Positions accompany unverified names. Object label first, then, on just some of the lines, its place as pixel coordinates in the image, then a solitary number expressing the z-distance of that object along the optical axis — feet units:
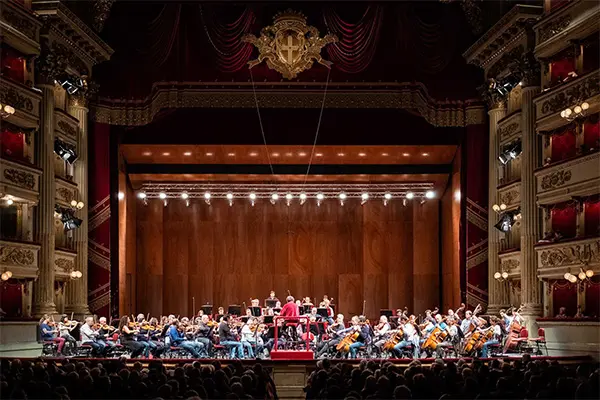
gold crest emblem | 99.76
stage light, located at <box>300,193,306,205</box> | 106.83
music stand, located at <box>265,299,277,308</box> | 91.40
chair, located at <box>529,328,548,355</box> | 79.30
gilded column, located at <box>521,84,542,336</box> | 83.97
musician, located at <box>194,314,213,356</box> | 77.51
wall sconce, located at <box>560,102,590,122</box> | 74.70
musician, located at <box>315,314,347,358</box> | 77.87
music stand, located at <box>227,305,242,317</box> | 87.86
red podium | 70.40
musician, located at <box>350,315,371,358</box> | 76.07
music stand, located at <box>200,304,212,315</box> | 90.38
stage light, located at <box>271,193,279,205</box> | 106.01
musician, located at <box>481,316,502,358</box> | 76.18
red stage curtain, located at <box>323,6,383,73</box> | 98.17
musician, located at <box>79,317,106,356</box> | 77.82
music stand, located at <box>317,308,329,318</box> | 85.21
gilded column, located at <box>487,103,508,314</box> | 94.16
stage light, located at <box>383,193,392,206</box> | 108.00
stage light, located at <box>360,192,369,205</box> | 107.86
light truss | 110.32
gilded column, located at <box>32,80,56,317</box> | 81.82
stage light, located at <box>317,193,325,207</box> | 107.14
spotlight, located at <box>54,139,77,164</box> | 87.35
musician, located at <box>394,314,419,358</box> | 76.95
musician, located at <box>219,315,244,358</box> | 77.61
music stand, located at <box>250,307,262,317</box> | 85.25
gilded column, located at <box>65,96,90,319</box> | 92.27
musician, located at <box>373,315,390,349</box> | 78.48
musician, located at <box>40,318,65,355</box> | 77.79
